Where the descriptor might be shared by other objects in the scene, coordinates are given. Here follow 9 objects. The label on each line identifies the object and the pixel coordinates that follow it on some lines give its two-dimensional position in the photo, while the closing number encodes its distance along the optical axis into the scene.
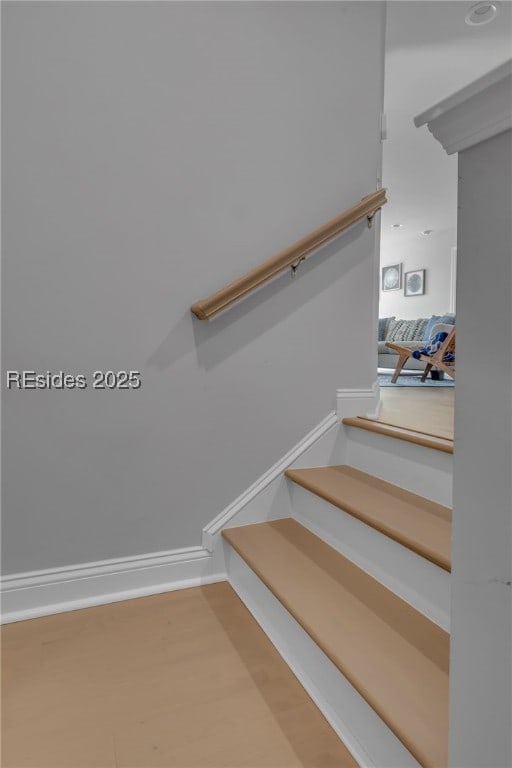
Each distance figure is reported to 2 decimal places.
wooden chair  3.54
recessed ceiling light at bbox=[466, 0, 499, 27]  2.54
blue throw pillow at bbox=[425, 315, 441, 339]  5.55
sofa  5.44
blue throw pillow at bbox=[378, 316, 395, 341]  7.33
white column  0.61
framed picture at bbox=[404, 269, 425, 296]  8.24
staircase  1.03
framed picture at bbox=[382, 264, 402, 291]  8.79
